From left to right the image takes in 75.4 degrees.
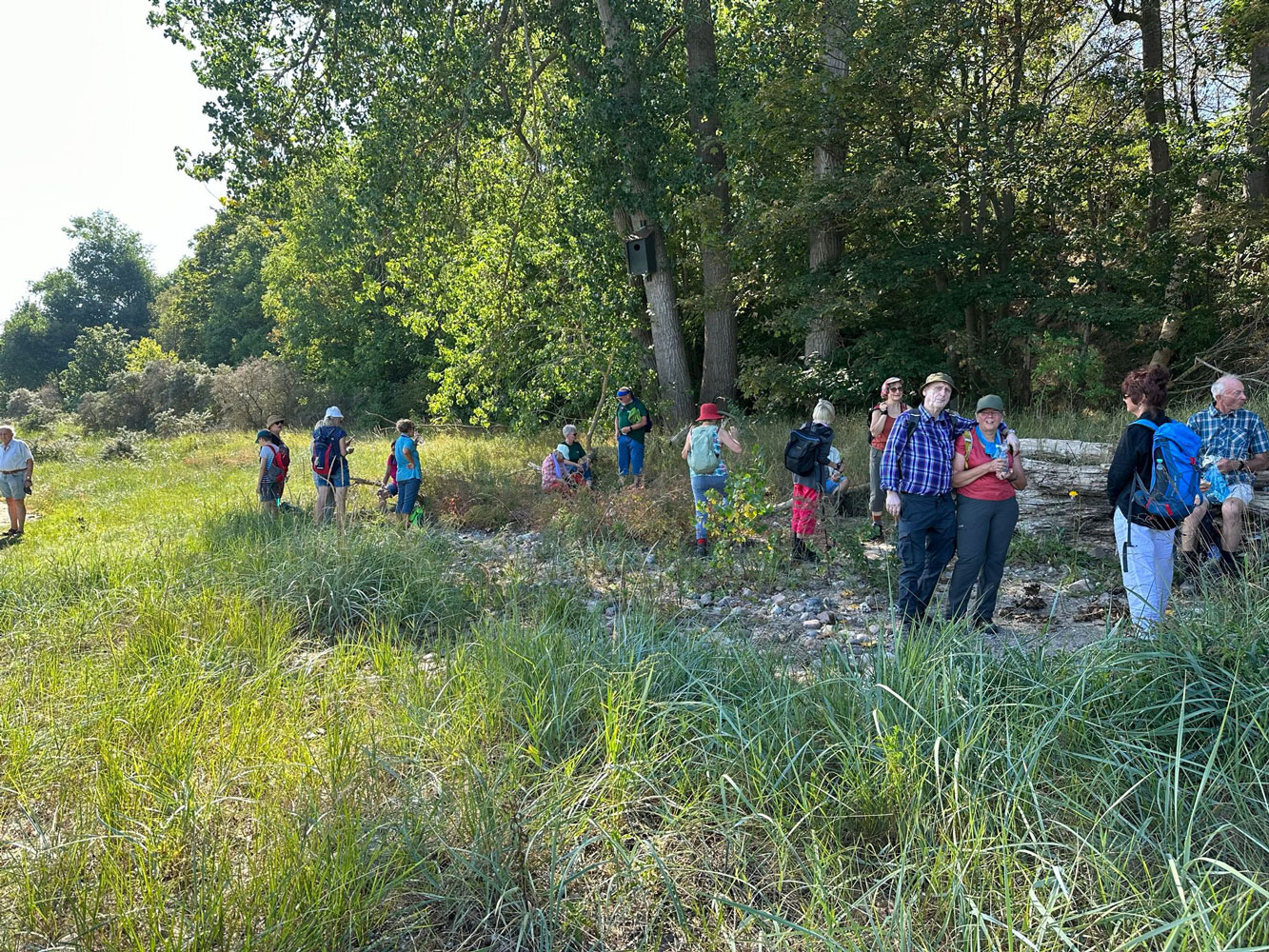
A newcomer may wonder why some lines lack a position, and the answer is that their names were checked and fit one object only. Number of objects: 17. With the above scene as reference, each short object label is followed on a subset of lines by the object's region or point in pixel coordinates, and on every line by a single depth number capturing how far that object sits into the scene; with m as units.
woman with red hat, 8.12
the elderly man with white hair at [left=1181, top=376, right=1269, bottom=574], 5.69
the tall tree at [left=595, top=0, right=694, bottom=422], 12.80
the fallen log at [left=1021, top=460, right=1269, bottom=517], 7.67
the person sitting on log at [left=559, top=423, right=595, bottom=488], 11.19
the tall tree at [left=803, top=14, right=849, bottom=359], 12.54
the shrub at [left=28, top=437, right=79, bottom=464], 25.30
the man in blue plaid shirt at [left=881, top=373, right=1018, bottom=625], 5.29
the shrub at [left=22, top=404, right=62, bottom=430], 40.72
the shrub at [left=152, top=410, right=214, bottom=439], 31.98
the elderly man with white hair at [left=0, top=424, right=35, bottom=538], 10.63
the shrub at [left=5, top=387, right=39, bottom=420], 45.66
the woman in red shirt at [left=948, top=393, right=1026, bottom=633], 5.29
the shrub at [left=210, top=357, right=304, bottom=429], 33.97
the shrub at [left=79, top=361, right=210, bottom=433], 36.31
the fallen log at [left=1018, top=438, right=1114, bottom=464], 7.99
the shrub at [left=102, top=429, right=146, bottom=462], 24.43
